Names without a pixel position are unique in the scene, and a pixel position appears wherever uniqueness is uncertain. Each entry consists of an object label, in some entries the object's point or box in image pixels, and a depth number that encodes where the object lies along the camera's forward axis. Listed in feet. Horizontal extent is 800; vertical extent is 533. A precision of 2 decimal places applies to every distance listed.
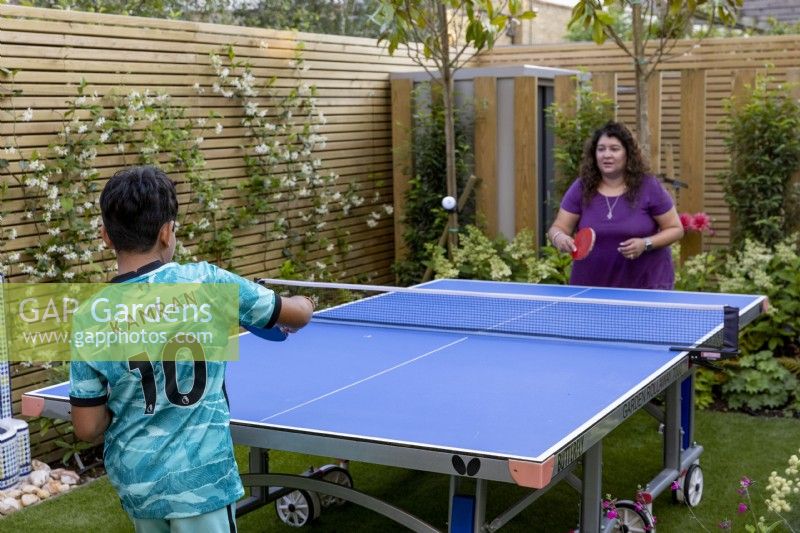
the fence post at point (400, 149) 31.17
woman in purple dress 20.53
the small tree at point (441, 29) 25.70
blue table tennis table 10.37
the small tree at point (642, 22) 24.01
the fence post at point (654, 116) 28.14
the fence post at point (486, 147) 29.73
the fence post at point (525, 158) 29.25
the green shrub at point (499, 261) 27.17
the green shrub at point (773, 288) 24.34
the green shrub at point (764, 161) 25.68
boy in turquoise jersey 9.18
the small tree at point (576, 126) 27.73
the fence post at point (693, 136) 27.81
